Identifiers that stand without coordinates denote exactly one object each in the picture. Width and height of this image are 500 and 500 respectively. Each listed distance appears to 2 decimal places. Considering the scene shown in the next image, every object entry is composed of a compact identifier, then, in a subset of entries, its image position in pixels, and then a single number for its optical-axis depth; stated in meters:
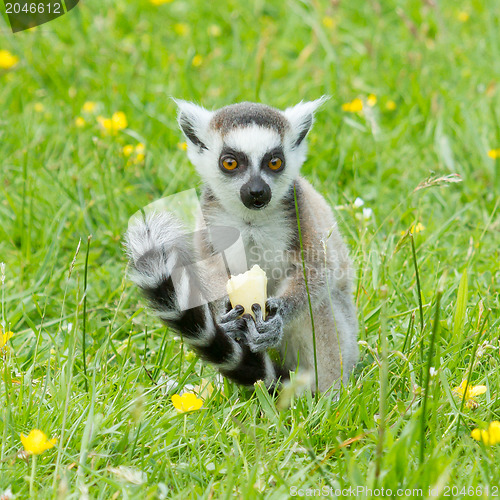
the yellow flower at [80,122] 9.84
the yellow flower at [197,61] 11.60
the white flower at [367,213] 7.55
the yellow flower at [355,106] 9.74
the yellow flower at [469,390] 5.12
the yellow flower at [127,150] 9.05
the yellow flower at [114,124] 9.14
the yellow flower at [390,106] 10.73
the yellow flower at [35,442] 4.27
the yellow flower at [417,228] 7.60
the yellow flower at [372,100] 10.33
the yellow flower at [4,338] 5.18
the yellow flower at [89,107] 10.20
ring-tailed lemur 5.91
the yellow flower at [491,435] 4.34
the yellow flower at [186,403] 5.11
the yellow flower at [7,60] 10.62
